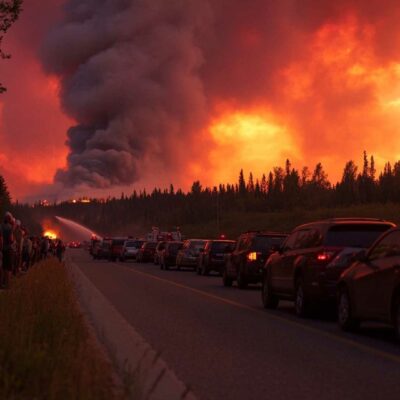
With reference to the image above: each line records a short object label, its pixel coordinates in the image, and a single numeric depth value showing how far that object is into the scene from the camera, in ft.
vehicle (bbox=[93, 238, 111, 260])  217.36
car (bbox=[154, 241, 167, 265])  169.65
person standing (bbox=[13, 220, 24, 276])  78.67
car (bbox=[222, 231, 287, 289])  85.97
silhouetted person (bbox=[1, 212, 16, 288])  66.13
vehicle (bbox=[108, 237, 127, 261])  208.13
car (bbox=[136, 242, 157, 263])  195.31
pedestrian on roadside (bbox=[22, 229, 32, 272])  102.35
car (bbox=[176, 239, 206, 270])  140.77
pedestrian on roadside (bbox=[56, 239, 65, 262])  158.10
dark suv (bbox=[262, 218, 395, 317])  51.39
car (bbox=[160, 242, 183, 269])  148.27
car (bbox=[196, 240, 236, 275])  117.60
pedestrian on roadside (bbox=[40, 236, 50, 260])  164.66
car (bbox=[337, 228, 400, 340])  39.06
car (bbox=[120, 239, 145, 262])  204.23
